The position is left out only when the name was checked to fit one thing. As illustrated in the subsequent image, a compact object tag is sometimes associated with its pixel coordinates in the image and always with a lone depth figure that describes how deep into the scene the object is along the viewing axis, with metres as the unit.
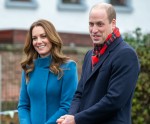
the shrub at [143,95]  14.63
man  7.33
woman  8.80
